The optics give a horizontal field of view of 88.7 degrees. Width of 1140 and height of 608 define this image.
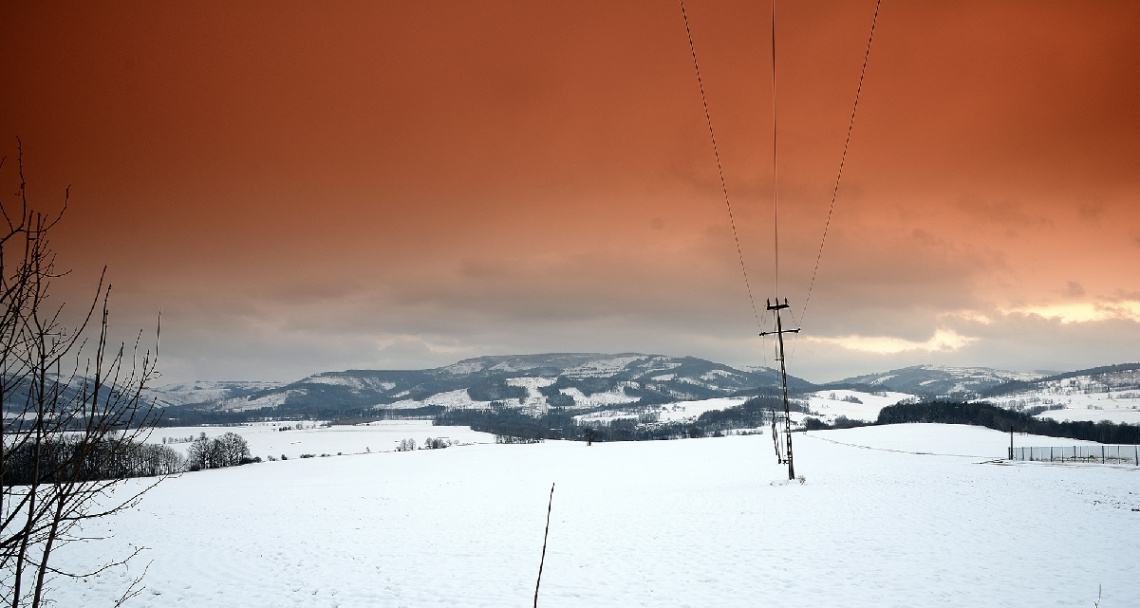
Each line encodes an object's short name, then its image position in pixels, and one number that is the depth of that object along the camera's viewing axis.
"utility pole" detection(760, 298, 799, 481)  37.42
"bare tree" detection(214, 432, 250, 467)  100.11
